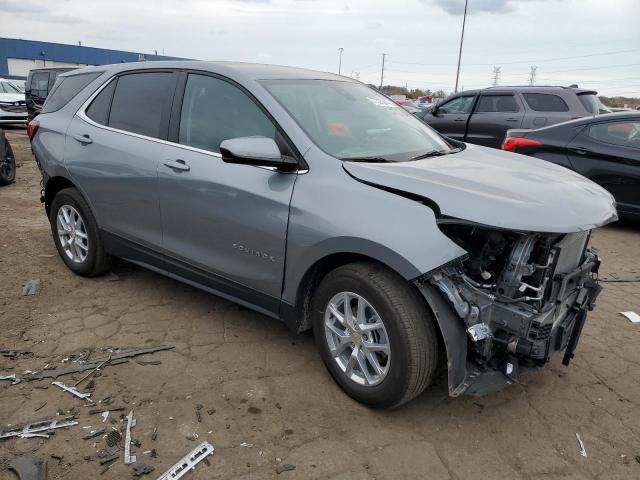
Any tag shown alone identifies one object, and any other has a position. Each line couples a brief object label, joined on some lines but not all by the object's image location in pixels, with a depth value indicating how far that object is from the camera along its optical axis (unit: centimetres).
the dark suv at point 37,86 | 1598
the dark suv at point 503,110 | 867
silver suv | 245
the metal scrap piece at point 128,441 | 240
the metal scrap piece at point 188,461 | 231
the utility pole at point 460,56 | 3360
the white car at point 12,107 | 1644
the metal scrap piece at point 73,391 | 284
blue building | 5019
